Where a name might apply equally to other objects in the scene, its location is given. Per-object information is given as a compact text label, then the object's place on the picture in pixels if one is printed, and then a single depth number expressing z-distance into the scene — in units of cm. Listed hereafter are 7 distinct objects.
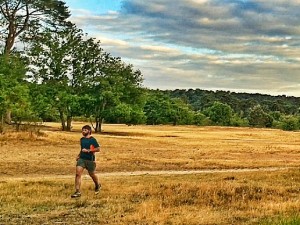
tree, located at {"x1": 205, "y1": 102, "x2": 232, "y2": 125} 13962
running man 1537
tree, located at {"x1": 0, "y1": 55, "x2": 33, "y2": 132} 4194
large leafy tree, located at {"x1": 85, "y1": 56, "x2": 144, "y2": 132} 6419
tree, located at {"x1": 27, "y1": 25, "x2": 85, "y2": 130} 6119
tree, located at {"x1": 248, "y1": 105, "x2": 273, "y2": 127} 14450
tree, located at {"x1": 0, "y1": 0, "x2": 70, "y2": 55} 5003
